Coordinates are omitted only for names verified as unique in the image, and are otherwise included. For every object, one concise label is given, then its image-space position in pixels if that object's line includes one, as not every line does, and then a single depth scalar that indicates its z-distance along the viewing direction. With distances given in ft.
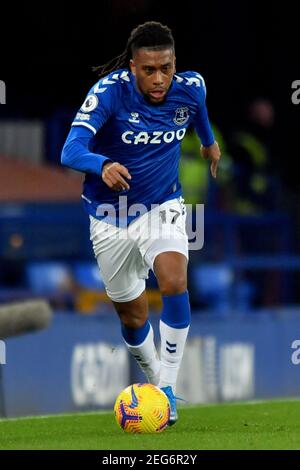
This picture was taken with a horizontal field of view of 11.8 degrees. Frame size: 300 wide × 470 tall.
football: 28.50
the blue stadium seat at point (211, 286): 51.90
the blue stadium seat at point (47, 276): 51.42
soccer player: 29.37
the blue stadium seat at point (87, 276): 51.85
